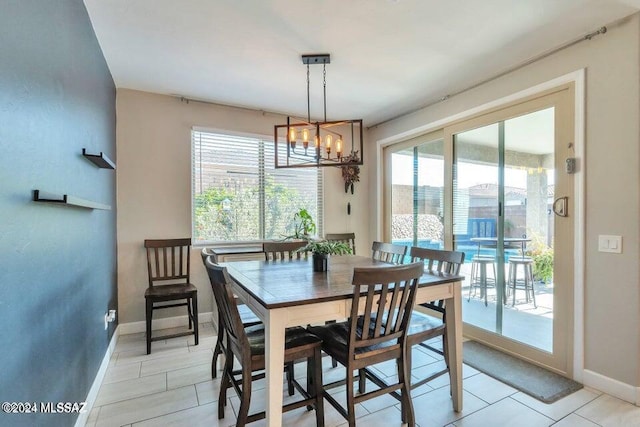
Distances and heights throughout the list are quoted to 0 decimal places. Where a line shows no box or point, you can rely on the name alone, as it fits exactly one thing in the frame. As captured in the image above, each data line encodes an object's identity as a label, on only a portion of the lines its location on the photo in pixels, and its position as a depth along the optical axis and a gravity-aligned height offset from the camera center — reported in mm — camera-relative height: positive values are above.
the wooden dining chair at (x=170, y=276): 3010 -719
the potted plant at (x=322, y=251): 2303 -300
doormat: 2219 -1311
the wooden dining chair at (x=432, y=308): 1945 -760
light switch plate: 2156 -228
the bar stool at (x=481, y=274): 3115 -659
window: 3752 +279
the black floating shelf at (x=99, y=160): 1949 +358
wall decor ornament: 4520 +546
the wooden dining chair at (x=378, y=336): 1563 -692
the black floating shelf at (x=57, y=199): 1230 +55
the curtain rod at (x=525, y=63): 2236 +1310
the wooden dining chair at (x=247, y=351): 1584 -774
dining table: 1494 -487
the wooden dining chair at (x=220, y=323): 1945 -956
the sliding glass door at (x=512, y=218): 2516 -61
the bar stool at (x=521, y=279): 2779 -612
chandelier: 2461 +613
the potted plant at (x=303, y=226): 3862 -189
